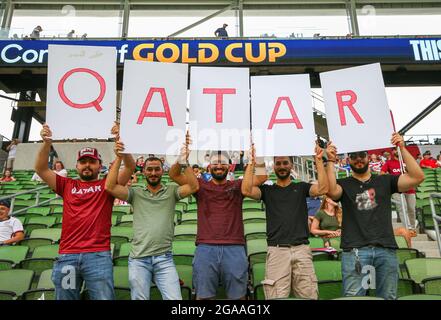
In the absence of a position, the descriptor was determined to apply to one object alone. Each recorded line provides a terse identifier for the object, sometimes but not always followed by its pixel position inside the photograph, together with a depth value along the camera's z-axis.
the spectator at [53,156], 13.05
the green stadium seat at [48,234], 4.90
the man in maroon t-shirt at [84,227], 2.74
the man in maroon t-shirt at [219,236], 2.87
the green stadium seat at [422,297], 2.22
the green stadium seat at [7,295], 2.93
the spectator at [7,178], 10.66
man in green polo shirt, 2.83
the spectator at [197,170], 8.26
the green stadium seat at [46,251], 4.16
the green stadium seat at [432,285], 2.96
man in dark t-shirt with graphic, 2.77
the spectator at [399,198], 5.54
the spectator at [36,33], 13.96
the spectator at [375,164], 8.65
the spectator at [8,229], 4.51
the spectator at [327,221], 4.50
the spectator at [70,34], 14.80
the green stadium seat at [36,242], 4.70
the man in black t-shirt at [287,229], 2.85
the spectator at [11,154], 13.41
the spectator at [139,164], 10.40
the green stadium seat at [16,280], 3.38
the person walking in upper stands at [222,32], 15.16
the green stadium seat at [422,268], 3.44
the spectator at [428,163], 11.23
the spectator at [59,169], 8.25
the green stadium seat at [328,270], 3.44
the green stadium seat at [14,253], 4.16
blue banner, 13.01
